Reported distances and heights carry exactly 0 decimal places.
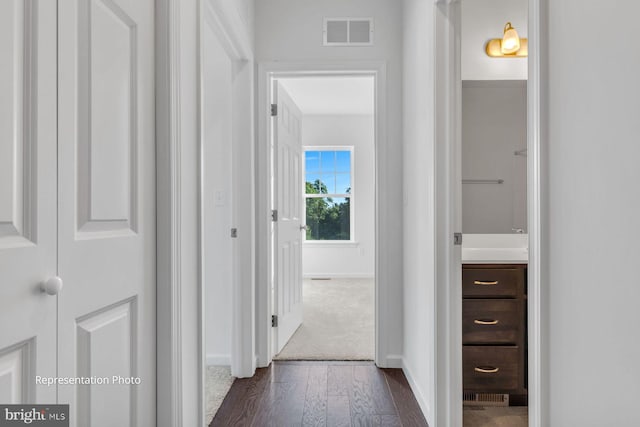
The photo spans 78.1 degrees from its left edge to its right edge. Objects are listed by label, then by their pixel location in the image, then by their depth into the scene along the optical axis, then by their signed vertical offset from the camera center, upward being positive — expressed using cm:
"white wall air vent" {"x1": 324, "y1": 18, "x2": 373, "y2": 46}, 271 +124
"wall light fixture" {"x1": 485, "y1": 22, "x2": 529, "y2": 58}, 238 +103
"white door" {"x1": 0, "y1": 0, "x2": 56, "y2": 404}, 75 +4
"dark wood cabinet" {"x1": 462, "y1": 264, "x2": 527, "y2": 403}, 210 -64
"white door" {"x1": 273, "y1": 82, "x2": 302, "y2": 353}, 293 -2
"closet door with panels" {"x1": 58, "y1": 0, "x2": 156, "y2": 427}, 91 +2
